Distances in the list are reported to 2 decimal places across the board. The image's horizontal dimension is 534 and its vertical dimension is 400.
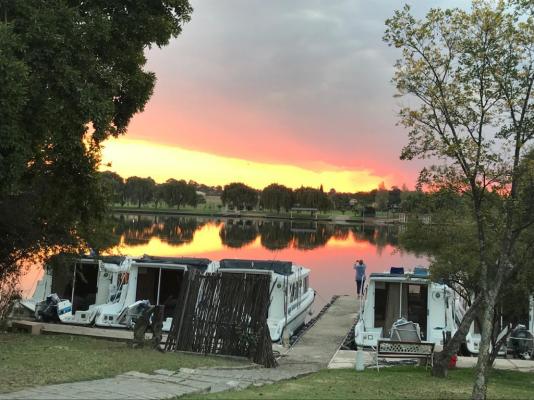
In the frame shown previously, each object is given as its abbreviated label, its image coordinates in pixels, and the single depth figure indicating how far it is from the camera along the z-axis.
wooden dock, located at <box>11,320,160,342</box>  17.67
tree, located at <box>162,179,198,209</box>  164.25
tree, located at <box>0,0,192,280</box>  10.40
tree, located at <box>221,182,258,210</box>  164.88
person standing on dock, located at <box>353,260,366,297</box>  30.88
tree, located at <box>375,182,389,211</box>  164.25
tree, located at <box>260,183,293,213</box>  159.88
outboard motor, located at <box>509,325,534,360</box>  18.64
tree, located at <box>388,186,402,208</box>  163.95
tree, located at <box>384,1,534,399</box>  10.28
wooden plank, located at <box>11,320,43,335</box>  17.50
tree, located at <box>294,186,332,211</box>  161.12
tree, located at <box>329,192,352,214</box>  190.00
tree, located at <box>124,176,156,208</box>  168.75
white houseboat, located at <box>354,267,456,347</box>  19.66
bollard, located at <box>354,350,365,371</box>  14.26
